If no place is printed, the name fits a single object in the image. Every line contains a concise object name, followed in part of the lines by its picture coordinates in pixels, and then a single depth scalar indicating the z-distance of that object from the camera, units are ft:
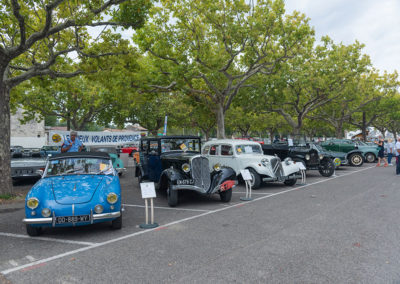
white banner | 50.67
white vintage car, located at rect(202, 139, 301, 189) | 33.38
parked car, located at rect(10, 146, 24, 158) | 43.83
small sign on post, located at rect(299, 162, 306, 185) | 35.36
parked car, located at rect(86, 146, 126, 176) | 43.05
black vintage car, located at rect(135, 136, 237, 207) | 24.54
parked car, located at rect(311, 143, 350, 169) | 48.04
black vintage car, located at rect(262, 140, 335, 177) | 43.78
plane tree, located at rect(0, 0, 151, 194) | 26.61
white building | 128.25
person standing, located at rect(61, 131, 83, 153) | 28.50
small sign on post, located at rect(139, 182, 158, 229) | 18.44
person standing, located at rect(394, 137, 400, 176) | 43.23
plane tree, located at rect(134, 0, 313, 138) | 47.70
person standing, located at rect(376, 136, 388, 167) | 56.88
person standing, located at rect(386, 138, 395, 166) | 57.00
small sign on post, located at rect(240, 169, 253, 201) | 27.12
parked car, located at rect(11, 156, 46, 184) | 34.32
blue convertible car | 15.79
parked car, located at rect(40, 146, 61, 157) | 63.16
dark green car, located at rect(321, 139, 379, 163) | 63.72
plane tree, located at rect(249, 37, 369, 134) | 67.05
